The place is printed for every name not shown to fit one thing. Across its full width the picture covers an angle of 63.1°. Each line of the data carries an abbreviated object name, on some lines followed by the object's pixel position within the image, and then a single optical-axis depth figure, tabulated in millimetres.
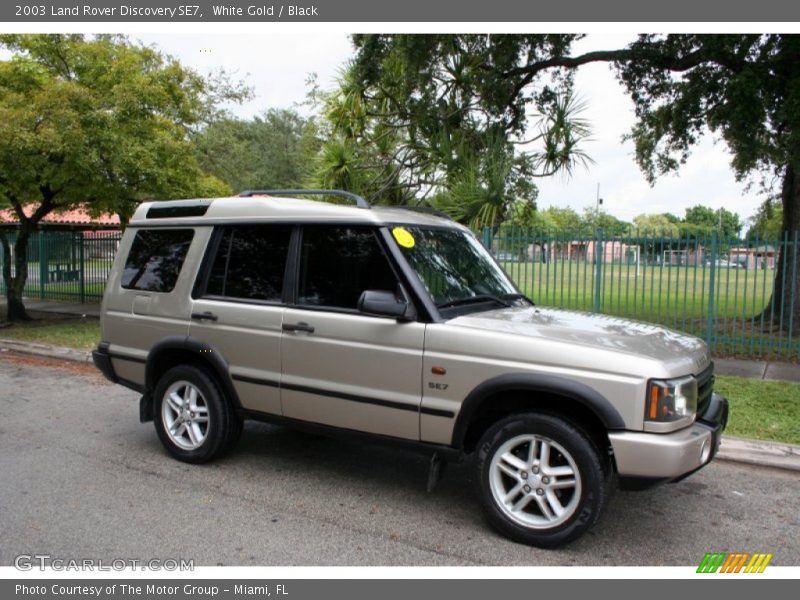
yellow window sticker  4363
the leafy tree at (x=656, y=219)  116562
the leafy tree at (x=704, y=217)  99750
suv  3646
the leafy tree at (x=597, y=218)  90938
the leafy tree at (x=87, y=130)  11164
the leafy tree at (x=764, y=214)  17578
